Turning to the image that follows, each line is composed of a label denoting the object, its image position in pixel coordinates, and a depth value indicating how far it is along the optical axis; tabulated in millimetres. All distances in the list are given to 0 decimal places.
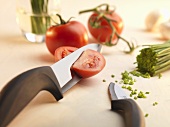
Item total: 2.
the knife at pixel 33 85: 780
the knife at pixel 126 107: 778
